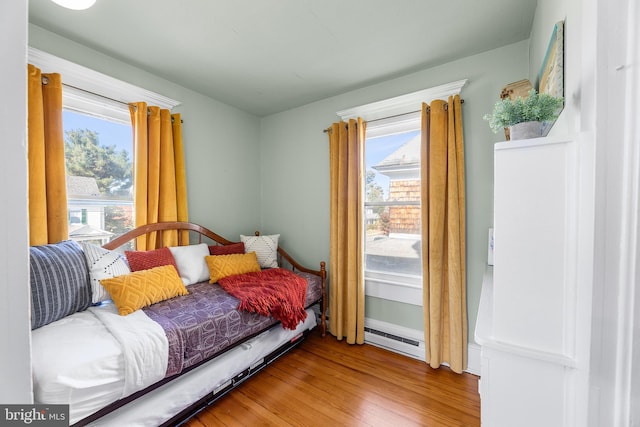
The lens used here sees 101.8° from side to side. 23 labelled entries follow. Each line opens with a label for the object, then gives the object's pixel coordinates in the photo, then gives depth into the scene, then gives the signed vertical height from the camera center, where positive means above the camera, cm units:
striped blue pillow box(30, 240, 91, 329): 144 -44
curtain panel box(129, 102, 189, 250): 228 +35
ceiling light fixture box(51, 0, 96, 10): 138 +110
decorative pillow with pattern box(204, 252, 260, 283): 241 -56
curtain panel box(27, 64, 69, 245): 170 +32
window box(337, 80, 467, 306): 245 +11
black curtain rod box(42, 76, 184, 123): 178 +91
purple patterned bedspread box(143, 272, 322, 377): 149 -74
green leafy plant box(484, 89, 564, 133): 89 +35
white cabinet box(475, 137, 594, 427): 76 -24
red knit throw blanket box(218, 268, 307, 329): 195 -69
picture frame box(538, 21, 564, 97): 101 +61
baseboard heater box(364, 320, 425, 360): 237 -124
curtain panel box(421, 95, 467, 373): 211 -22
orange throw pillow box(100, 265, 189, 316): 167 -55
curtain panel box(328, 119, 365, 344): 259 -24
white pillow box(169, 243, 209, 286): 228 -50
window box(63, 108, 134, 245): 202 +26
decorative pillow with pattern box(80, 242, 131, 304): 172 -41
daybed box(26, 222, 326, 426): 122 -69
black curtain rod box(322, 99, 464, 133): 218 +89
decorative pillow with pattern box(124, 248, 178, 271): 203 -42
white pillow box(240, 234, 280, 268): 289 -45
